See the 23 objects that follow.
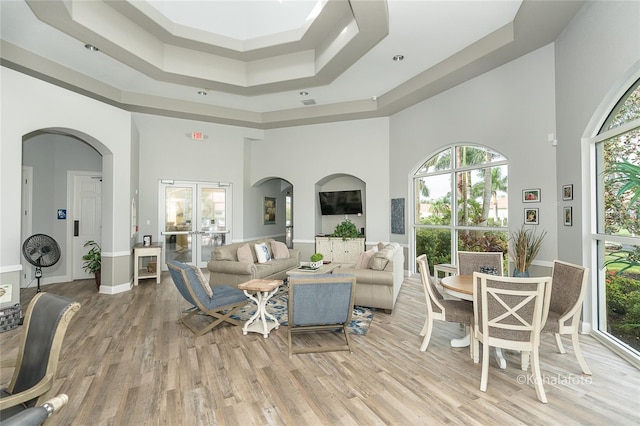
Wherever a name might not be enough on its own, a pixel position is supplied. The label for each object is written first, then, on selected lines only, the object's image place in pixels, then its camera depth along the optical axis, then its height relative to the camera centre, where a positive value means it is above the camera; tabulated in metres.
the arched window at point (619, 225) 3.06 -0.11
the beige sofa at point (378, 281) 4.37 -0.94
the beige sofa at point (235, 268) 5.29 -0.95
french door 7.45 -0.09
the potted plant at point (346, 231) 7.73 -0.41
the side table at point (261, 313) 3.71 -1.21
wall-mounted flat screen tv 8.38 +0.39
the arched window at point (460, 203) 5.32 +0.23
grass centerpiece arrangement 4.41 -0.50
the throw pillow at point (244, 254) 5.74 -0.74
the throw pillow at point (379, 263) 4.45 -0.70
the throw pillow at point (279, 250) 6.61 -0.77
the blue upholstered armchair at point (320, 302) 3.14 -0.91
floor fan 4.74 -0.56
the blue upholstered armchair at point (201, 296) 3.62 -1.02
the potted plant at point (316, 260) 5.55 -0.82
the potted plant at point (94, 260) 5.95 -0.88
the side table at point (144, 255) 6.26 -0.86
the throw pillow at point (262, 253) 6.05 -0.76
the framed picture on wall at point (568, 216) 3.93 -0.02
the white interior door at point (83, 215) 6.53 +0.01
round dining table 2.92 -0.73
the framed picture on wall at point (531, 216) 4.52 -0.02
